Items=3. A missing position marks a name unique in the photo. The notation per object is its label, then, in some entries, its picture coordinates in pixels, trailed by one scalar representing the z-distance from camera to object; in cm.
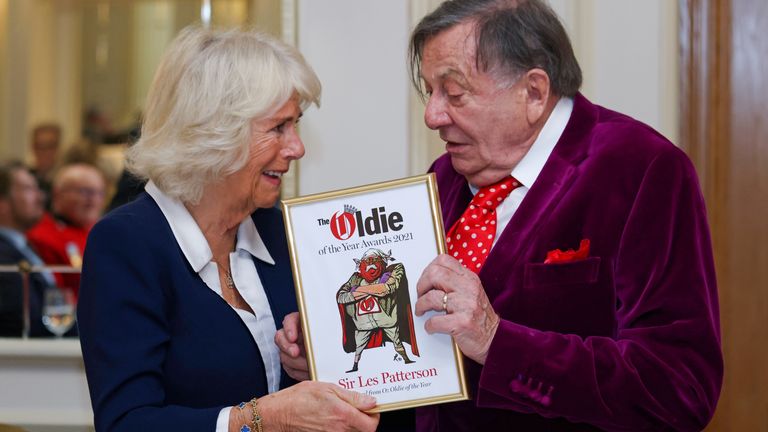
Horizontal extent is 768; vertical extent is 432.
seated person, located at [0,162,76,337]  368
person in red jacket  415
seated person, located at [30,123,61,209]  474
